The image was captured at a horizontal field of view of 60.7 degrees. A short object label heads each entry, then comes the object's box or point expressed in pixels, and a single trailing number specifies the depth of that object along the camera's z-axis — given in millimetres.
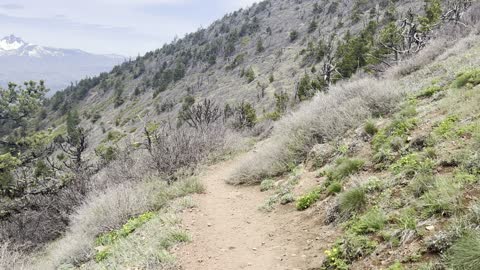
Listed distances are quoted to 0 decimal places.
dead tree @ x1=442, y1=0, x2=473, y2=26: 23738
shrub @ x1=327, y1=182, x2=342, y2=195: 7223
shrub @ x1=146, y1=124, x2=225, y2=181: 13305
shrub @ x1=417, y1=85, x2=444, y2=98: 10133
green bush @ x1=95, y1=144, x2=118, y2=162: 25375
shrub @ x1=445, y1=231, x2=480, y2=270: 3625
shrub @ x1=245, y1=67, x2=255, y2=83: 57412
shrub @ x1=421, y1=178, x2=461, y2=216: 4645
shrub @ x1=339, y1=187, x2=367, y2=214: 6098
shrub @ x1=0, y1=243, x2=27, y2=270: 8977
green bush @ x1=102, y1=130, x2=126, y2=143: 53556
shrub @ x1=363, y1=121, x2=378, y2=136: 8953
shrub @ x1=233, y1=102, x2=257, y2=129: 24984
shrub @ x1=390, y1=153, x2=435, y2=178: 5922
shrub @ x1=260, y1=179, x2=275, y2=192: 10117
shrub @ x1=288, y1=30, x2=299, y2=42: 65562
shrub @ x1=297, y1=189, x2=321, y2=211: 7605
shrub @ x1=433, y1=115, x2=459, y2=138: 6684
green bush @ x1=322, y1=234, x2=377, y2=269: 4961
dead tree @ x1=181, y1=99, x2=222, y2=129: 22059
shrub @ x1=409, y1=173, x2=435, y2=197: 5367
